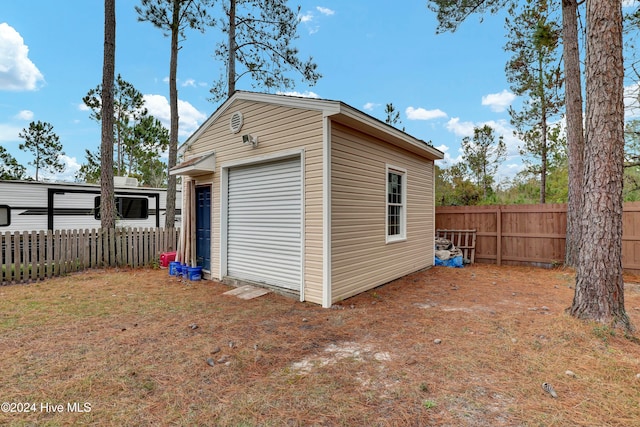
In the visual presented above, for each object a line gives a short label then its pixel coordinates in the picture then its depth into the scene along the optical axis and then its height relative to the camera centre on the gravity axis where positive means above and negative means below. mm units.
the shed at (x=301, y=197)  4867 +308
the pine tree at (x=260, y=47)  10117 +5627
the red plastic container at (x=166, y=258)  7949 -1175
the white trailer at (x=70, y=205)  8578 +239
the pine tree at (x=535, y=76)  8227 +4623
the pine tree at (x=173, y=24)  9597 +6042
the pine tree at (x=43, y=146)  19453 +4393
